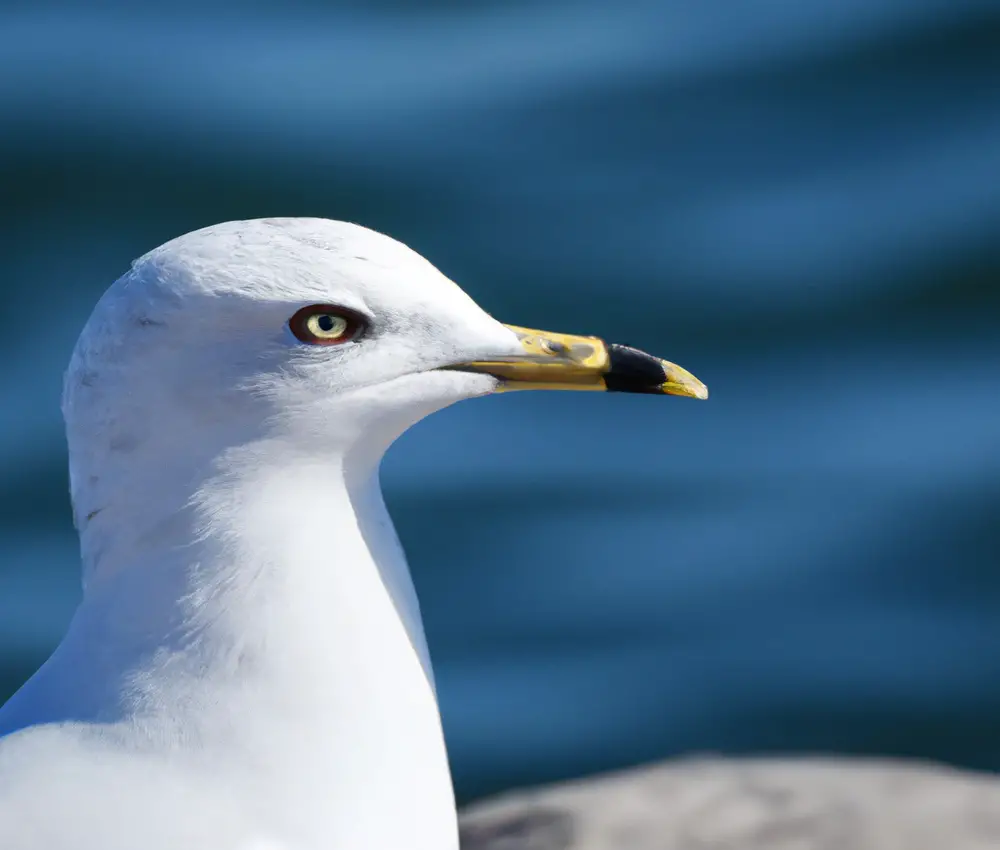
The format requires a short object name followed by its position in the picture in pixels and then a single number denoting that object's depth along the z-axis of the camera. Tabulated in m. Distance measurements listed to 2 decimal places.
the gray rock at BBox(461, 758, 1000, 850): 7.82
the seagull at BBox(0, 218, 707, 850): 5.43
